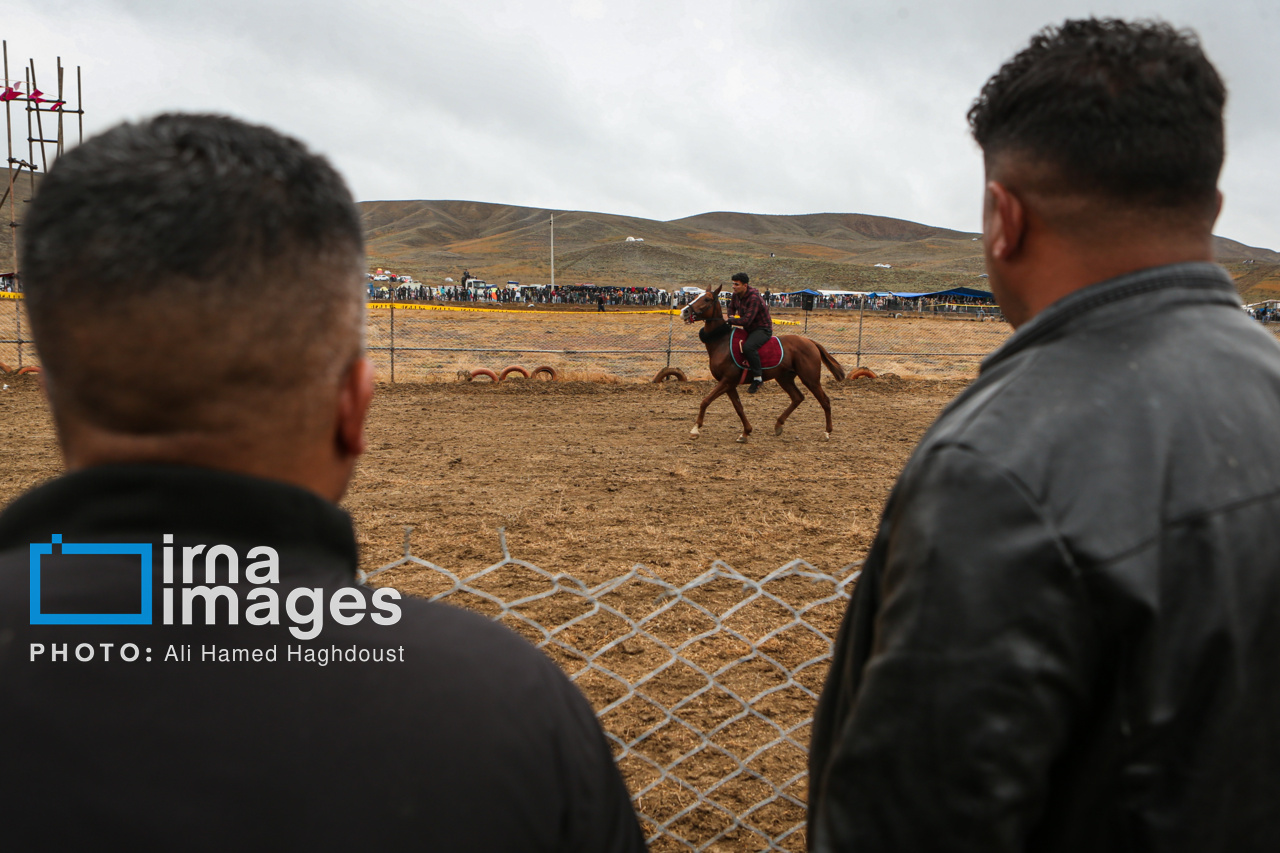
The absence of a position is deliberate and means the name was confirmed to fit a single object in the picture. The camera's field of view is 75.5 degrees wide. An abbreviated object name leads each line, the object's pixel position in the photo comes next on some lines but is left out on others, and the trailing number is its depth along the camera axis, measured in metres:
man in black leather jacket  1.03
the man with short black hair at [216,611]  0.73
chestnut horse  11.12
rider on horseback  11.16
